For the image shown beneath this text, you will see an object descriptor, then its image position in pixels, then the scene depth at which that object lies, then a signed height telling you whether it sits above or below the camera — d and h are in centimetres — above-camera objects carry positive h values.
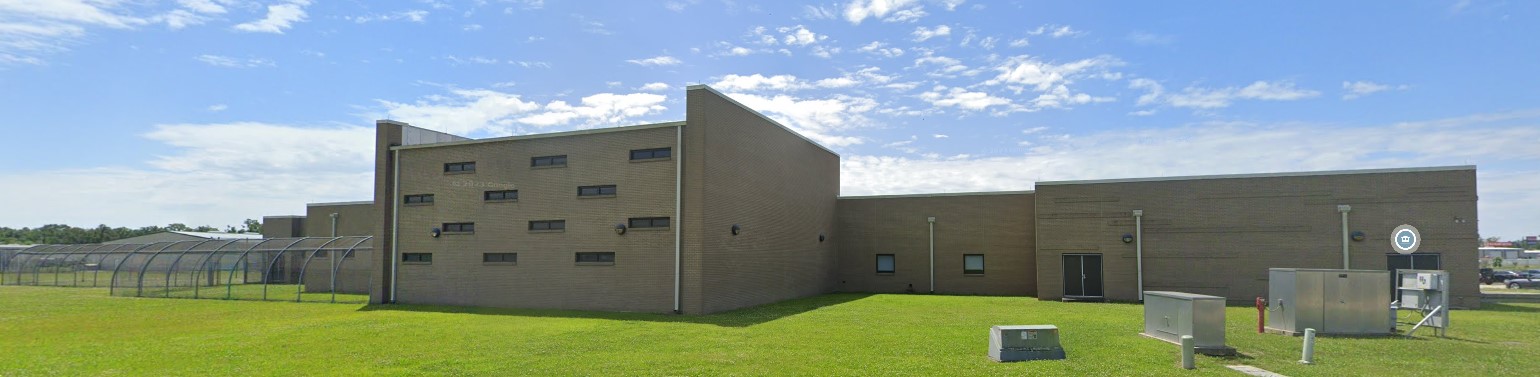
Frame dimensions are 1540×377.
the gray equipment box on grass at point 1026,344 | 1324 -173
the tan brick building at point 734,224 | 2327 +37
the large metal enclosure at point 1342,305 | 1723 -139
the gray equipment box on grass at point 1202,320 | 1434 -145
